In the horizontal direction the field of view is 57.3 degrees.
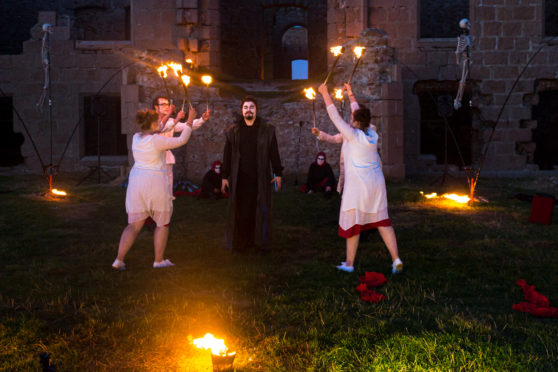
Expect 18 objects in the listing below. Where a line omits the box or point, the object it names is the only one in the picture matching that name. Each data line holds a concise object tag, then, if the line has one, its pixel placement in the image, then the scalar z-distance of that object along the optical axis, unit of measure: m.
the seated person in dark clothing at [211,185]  10.03
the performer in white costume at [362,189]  4.70
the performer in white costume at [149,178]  4.74
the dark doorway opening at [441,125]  14.15
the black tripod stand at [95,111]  12.66
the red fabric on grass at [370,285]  3.99
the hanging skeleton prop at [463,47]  9.47
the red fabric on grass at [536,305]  3.60
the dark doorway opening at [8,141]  17.30
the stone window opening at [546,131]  16.61
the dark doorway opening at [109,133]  17.67
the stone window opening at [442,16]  17.66
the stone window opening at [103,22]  18.11
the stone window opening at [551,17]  16.88
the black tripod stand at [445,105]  11.12
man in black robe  5.79
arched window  25.55
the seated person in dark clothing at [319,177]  10.36
